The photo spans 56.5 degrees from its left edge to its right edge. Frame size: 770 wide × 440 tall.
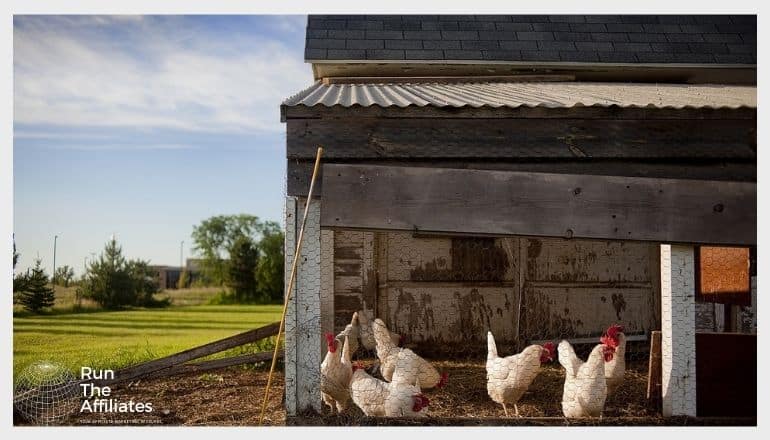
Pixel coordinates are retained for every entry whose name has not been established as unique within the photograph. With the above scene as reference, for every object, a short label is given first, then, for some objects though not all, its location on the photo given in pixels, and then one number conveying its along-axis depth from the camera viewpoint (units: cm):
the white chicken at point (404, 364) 590
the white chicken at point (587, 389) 550
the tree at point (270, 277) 2262
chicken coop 567
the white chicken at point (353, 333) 844
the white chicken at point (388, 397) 553
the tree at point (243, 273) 2312
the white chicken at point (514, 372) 593
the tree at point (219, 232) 2927
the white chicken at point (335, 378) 607
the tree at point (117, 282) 1476
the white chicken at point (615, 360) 614
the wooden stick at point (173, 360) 762
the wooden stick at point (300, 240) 549
